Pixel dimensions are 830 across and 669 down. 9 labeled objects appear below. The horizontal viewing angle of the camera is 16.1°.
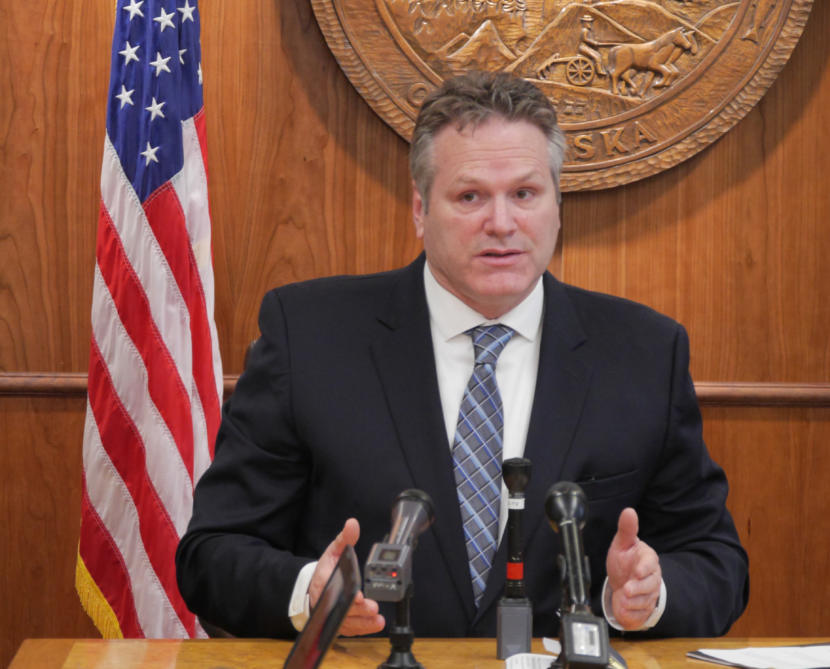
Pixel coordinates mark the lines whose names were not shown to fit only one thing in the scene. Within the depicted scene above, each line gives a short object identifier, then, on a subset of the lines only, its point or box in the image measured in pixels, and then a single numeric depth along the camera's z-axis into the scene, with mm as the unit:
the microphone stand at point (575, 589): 2704
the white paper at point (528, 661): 2986
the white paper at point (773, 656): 3011
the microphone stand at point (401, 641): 2907
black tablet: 2655
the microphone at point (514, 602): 2967
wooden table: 3016
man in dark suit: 3195
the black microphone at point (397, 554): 2801
